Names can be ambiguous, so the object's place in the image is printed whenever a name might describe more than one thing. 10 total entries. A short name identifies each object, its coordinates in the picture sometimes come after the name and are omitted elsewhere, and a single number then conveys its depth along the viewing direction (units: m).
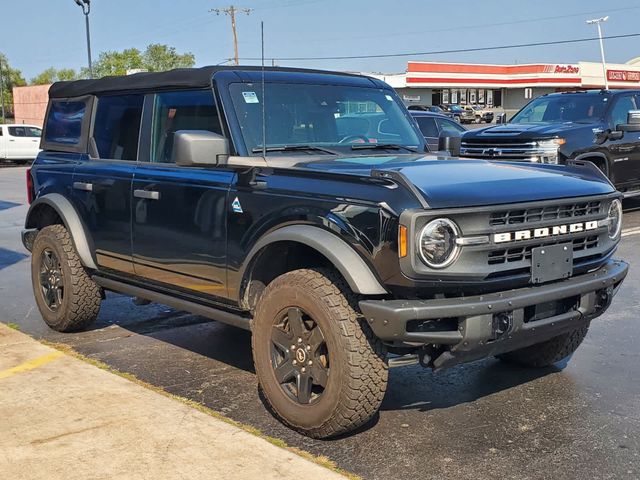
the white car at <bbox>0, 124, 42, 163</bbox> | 30.94
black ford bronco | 3.70
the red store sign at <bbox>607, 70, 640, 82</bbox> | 65.44
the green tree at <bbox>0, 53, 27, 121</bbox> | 73.28
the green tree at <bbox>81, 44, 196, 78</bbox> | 76.30
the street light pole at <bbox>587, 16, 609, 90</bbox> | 48.77
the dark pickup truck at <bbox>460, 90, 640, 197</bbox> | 11.45
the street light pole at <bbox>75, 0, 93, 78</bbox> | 28.86
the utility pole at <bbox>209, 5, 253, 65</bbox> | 45.96
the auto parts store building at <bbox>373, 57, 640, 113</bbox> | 64.06
